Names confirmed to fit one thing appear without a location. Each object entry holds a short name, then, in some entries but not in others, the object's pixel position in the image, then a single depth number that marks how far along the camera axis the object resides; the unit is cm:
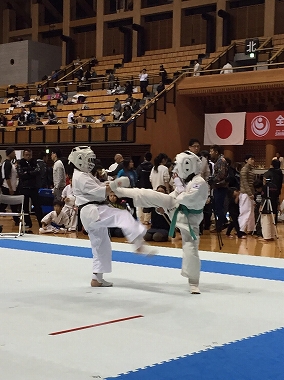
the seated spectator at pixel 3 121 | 2283
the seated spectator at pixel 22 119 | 2185
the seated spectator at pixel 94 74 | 2533
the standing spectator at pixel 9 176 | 1136
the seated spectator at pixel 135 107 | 1909
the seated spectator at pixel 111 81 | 2281
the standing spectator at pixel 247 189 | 1048
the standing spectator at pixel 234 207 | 1031
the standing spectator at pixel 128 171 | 1072
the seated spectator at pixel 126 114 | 1879
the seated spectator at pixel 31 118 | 2170
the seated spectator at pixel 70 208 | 1141
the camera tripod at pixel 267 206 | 988
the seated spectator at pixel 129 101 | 1956
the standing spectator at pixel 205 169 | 1031
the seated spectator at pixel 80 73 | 2604
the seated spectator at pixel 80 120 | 1973
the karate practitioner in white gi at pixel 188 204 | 554
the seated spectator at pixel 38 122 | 2143
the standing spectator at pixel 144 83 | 2063
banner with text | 1711
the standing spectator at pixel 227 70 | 1909
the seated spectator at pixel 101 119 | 1979
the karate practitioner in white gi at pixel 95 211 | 577
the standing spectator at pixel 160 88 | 1945
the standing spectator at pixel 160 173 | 1110
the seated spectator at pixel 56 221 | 1142
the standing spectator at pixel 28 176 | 1109
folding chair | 1028
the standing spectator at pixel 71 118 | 2059
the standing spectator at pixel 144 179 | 1192
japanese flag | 1794
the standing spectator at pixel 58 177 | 1166
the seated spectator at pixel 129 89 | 2111
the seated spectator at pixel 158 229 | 1000
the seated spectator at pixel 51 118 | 2127
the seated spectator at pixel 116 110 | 1961
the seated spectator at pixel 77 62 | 2838
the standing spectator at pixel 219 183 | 1009
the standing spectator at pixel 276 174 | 1091
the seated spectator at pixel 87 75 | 2511
